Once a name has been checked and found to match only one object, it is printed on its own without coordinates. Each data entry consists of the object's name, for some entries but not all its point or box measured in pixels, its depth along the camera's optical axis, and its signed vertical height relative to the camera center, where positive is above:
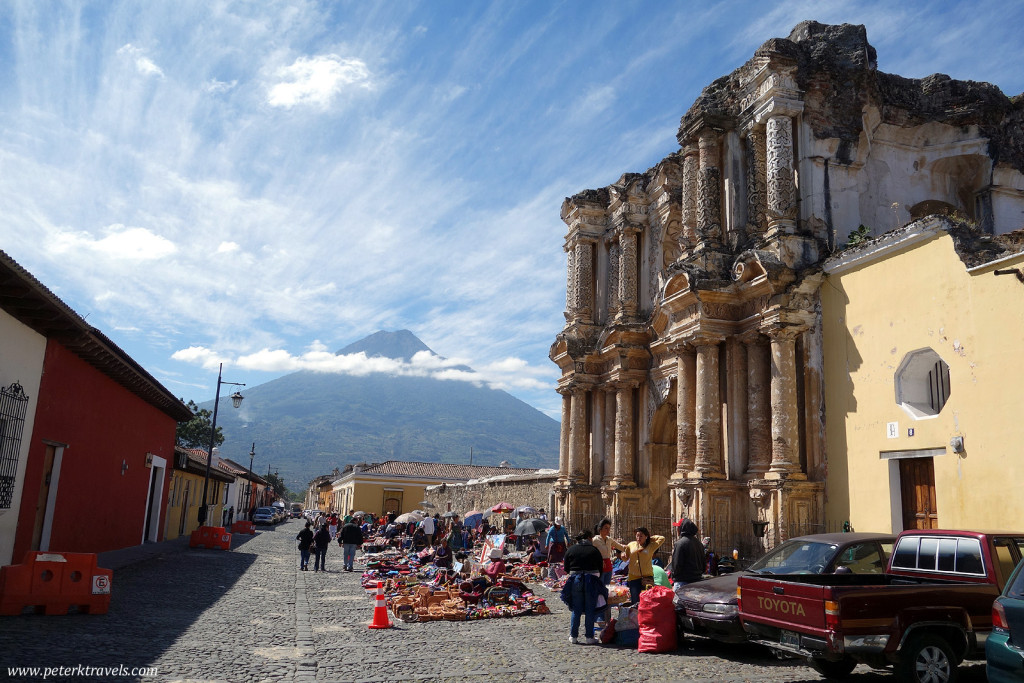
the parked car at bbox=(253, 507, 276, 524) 51.88 -1.31
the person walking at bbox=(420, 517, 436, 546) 24.23 -0.77
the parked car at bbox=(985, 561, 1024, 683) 5.18 -0.77
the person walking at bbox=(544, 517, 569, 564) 16.89 -0.80
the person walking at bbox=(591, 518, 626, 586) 11.78 -0.55
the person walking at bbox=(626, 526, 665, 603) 10.61 -0.74
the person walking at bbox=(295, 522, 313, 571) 19.44 -1.11
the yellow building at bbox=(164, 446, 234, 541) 29.98 +0.00
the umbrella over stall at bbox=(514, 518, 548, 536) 20.41 -0.54
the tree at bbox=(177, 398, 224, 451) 65.75 +5.04
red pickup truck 6.50 -0.81
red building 13.72 +1.18
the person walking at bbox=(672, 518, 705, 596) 10.37 -0.61
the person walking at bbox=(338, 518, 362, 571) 20.05 -1.01
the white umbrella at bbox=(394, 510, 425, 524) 29.47 -0.59
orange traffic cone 10.45 -1.53
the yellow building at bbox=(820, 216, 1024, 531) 10.80 +2.16
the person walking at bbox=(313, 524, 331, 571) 19.19 -1.08
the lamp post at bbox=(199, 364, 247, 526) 28.49 +3.25
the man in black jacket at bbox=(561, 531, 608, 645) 9.45 -0.92
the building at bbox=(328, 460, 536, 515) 55.50 +1.31
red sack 8.90 -1.26
